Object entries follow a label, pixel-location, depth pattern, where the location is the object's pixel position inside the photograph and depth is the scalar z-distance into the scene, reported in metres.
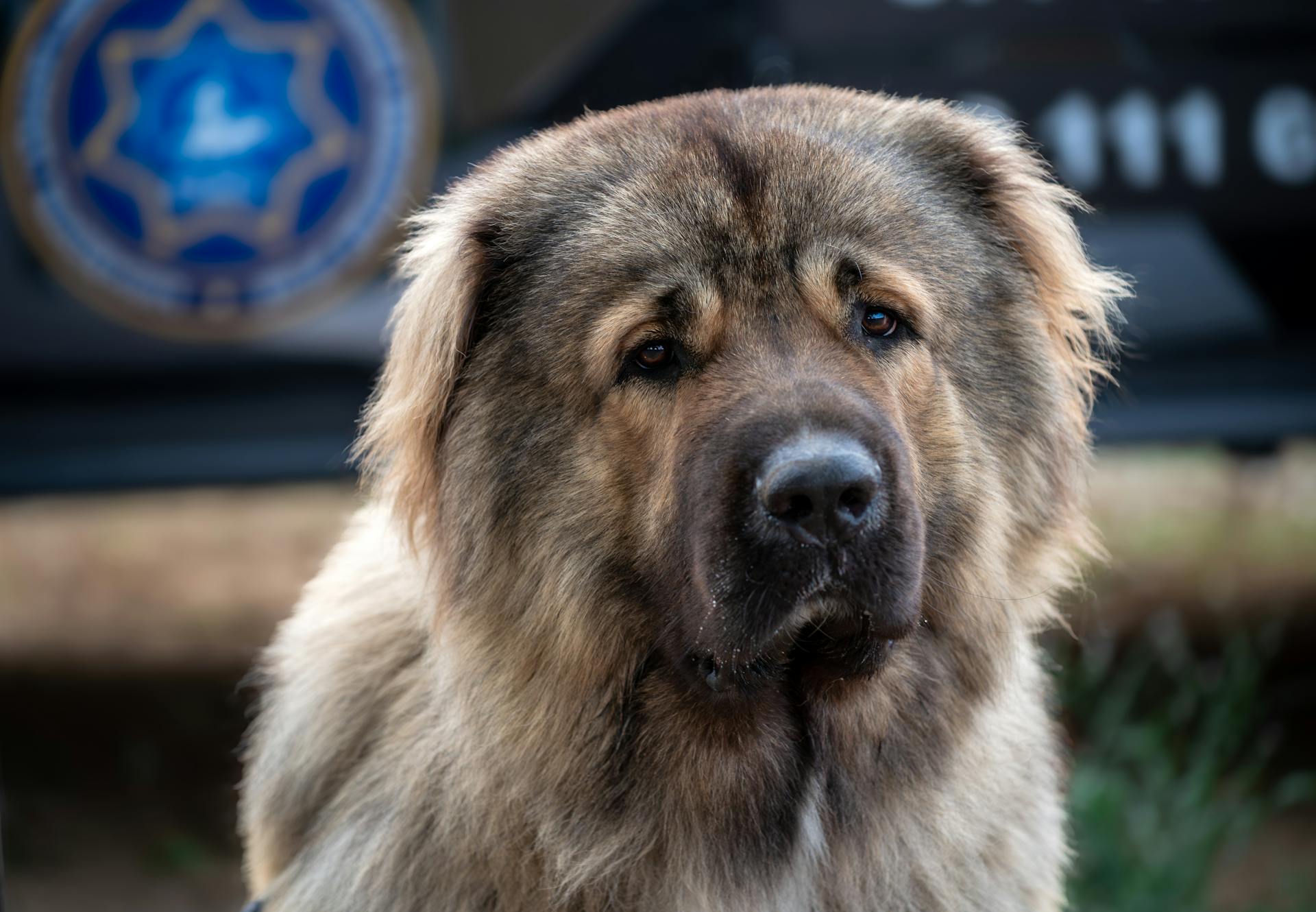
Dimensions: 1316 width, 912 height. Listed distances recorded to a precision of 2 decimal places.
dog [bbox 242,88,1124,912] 2.74
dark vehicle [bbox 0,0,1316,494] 5.05
